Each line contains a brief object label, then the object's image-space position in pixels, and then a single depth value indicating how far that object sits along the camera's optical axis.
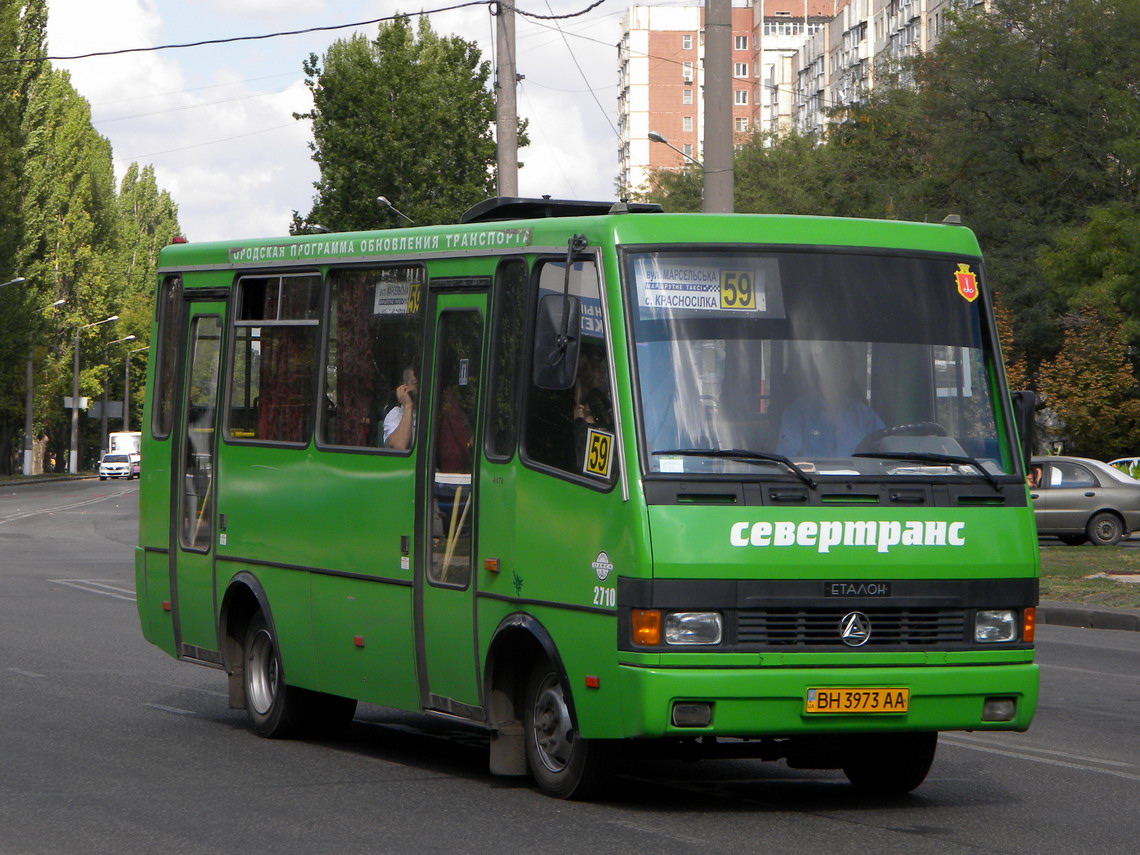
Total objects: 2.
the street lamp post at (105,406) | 99.84
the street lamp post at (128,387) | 108.82
